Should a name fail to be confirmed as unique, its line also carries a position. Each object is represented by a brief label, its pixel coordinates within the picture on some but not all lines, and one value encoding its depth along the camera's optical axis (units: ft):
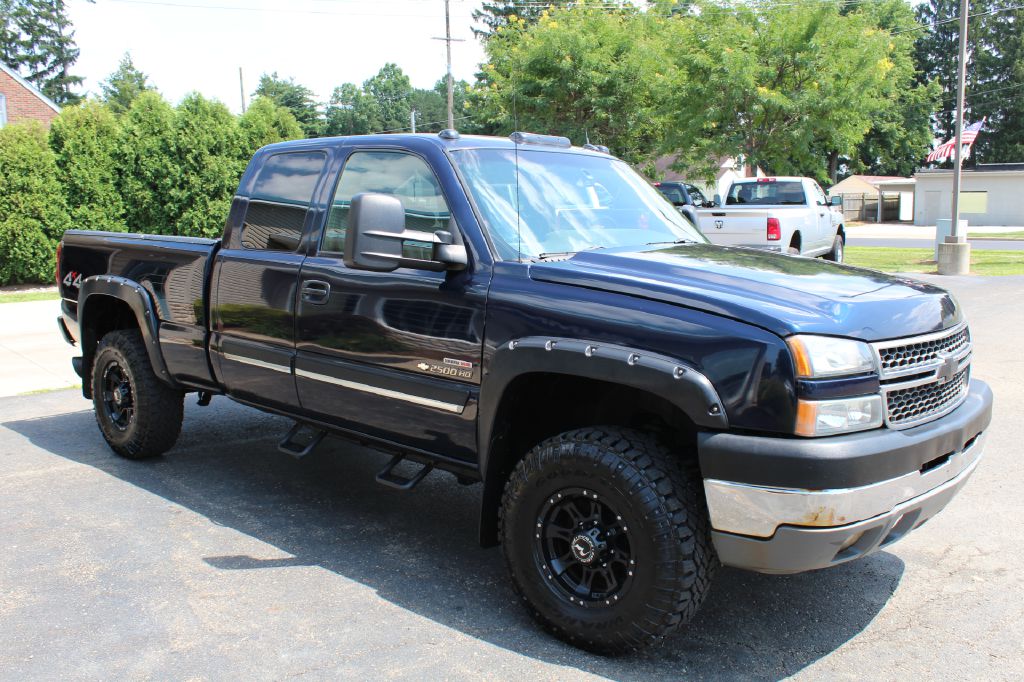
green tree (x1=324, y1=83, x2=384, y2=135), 237.86
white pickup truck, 47.34
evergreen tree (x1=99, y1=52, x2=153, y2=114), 272.41
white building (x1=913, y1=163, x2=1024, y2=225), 151.74
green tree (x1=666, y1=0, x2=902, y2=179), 73.31
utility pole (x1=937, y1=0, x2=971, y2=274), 58.44
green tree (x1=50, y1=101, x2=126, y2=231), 54.49
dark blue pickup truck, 9.73
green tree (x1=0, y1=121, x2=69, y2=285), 51.88
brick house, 109.81
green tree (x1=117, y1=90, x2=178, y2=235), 56.65
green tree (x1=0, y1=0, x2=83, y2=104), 235.20
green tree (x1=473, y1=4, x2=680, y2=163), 91.61
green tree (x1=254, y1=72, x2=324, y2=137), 250.16
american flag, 84.57
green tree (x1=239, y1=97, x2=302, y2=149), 61.11
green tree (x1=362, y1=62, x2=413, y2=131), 297.53
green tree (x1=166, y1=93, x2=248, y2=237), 58.13
